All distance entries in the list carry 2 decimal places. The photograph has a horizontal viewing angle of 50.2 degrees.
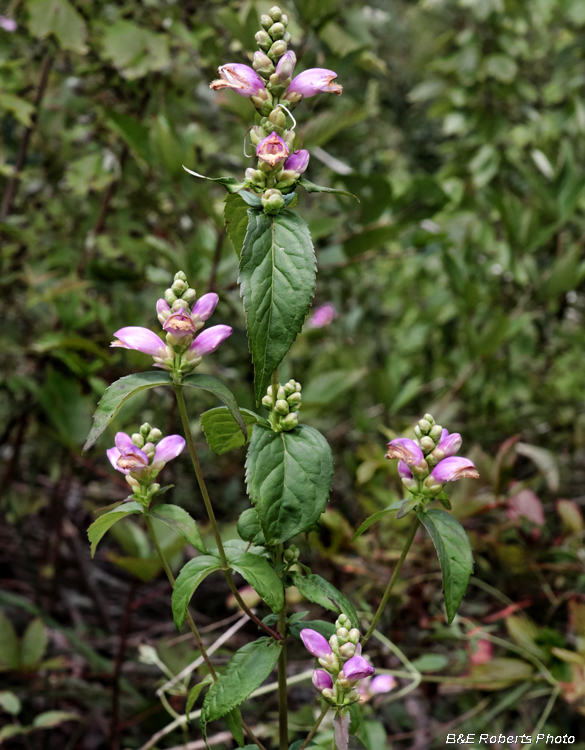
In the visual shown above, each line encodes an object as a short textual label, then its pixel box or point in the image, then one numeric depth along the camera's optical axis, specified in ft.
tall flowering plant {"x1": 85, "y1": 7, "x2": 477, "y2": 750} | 1.94
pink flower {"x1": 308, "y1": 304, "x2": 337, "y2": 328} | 8.35
